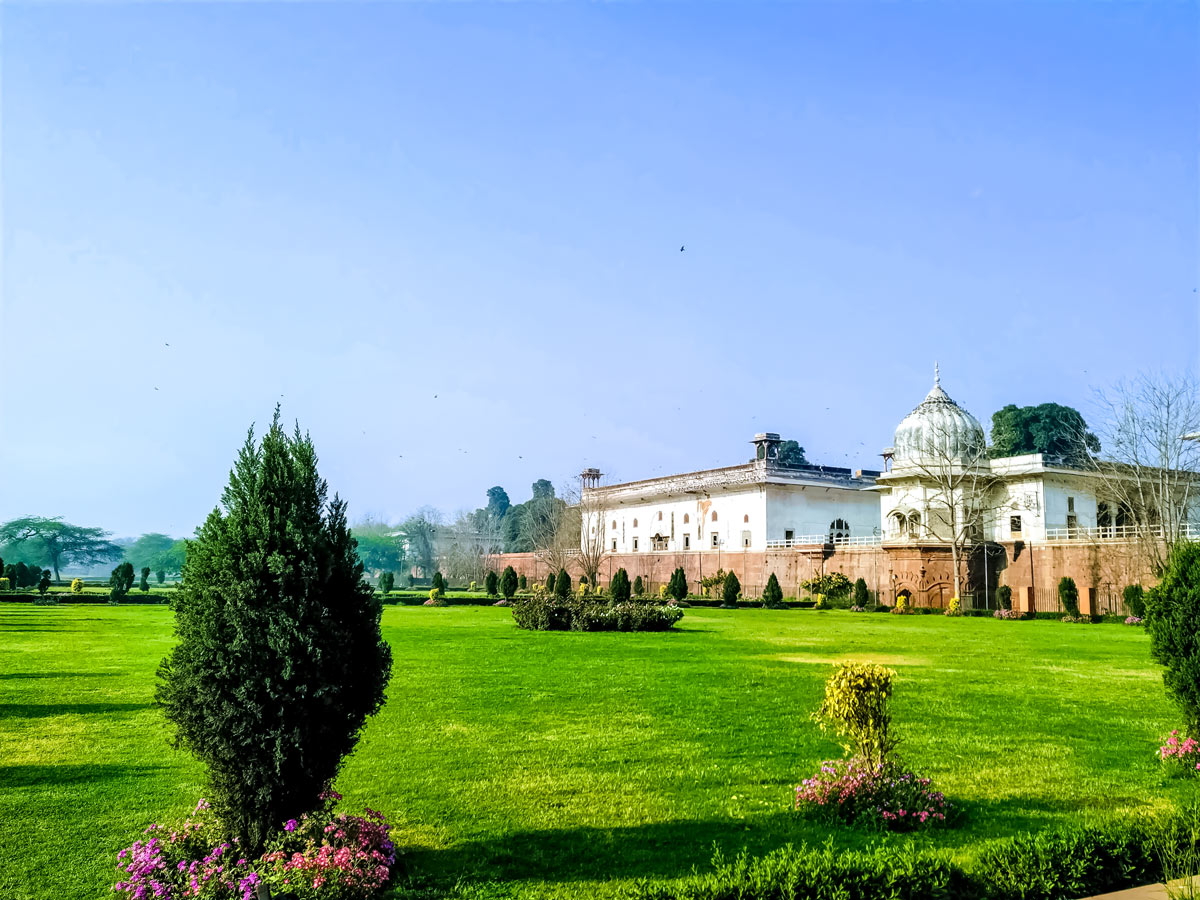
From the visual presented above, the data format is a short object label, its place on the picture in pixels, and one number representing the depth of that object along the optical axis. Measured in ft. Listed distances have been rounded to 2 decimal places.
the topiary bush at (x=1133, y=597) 87.81
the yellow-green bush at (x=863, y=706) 20.70
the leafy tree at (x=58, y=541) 269.44
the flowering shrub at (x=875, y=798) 20.07
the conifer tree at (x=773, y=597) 118.11
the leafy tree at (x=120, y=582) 117.60
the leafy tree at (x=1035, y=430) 159.74
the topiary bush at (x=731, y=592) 119.03
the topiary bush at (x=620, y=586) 113.50
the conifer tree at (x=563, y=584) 116.37
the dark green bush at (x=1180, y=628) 23.36
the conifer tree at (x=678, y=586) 126.21
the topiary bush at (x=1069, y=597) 95.09
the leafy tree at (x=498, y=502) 324.39
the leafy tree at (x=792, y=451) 229.52
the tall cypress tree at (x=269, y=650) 15.11
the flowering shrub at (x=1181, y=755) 24.16
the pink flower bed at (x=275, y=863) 14.66
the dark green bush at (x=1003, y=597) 103.62
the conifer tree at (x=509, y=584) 137.42
